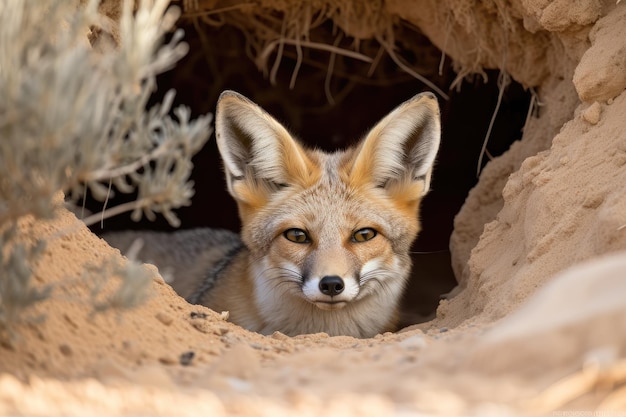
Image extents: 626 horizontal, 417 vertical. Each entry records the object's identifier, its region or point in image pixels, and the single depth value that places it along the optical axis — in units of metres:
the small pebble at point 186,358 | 6.76
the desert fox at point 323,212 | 10.68
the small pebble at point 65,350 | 6.28
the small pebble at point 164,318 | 7.77
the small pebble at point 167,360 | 6.68
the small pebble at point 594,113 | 9.58
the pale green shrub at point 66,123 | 5.54
